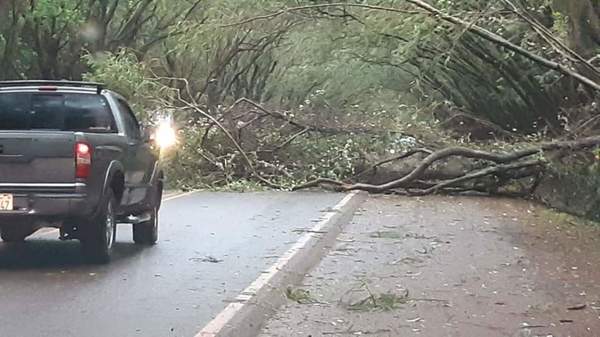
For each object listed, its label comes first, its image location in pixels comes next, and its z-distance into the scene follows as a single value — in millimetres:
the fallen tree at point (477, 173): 21781
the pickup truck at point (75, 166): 10445
